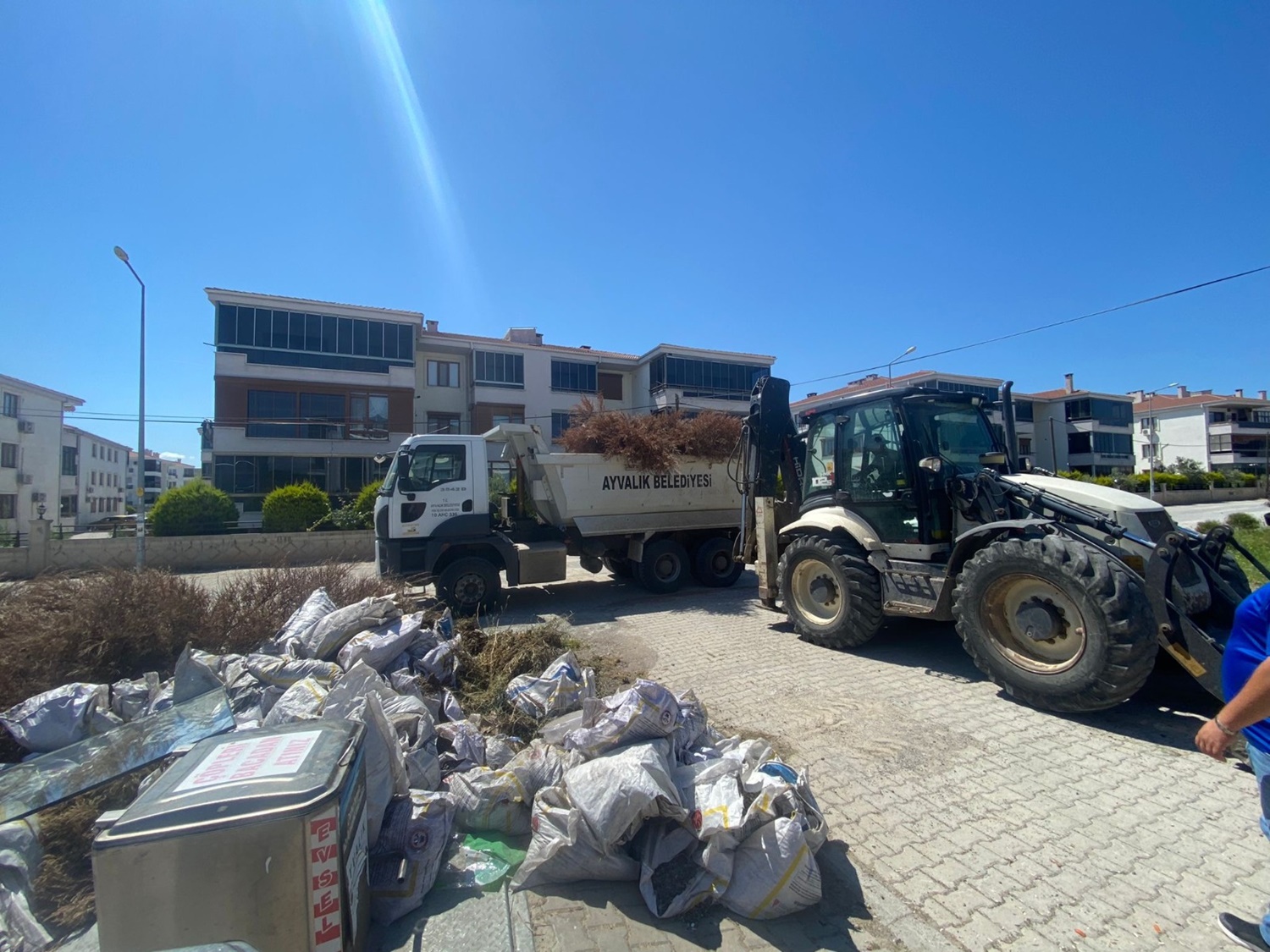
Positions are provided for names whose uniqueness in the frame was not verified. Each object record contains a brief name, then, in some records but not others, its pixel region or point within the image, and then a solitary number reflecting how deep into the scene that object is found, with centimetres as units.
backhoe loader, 382
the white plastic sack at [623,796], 246
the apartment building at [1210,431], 5338
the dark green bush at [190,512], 1678
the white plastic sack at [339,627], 434
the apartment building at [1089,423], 4869
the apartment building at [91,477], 4231
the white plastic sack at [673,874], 235
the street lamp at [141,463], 1484
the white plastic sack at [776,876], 231
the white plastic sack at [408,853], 235
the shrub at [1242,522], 1509
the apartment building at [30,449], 3341
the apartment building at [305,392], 2431
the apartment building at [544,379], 2911
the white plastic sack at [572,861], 251
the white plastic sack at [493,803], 289
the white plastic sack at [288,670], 383
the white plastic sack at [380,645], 418
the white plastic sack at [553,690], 396
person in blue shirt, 193
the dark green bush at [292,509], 1766
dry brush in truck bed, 949
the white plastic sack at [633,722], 301
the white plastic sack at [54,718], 318
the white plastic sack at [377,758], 258
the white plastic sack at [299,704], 311
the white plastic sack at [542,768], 302
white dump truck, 814
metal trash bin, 168
